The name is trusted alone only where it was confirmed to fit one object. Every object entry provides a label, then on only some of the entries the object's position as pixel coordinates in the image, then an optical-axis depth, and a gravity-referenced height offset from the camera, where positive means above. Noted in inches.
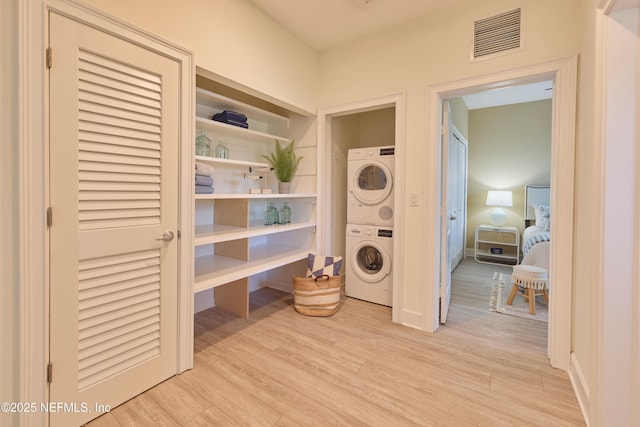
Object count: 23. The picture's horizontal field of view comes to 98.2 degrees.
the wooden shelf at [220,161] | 83.2 +15.2
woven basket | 106.1 -33.2
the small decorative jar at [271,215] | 116.8 -2.8
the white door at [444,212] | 98.3 -0.6
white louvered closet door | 52.8 -2.3
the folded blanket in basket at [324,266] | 110.7 -22.9
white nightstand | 190.4 -23.8
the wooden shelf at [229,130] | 91.7 +29.2
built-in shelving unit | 92.0 -4.0
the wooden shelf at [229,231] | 83.4 -8.1
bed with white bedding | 174.6 +2.4
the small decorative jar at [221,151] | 101.9 +20.9
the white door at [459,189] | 134.9 +12.6
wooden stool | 108.7 -27.2
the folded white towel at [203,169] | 86.3 +12.3
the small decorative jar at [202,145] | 94.6 +21.4
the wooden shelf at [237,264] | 84.1 -20.3
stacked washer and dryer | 116.9 -6.6
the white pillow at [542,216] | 173.8 -2.8
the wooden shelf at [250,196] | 81.3 +4.3
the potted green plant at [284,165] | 118.9 +18.7
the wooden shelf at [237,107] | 93.9 +38.8
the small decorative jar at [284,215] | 121.3 -2.8
